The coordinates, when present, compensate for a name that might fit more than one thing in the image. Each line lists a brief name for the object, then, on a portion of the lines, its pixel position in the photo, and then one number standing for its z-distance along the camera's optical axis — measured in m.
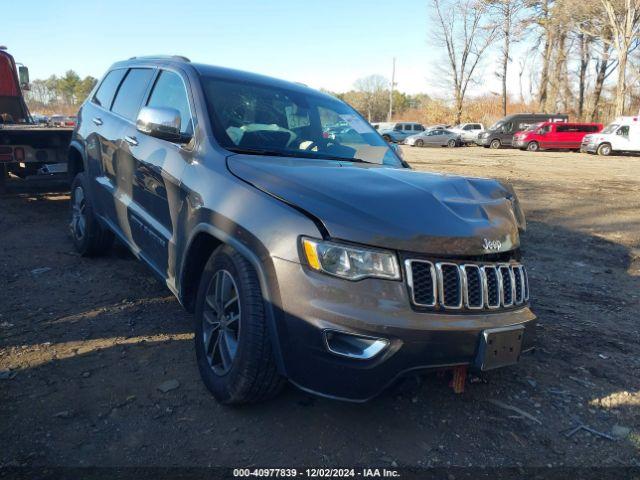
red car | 31.27
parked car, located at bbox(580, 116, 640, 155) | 27.25
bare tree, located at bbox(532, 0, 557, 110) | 40.38
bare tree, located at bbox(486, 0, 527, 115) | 44.62
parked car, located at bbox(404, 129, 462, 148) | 35.91
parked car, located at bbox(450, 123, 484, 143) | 38.34
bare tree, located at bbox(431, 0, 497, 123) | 50.22
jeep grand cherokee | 2.19
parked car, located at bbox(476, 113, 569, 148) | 34.25
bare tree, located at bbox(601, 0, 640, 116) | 34.12
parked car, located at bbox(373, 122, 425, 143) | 40.18
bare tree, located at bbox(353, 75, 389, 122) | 96.69
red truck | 7.01
